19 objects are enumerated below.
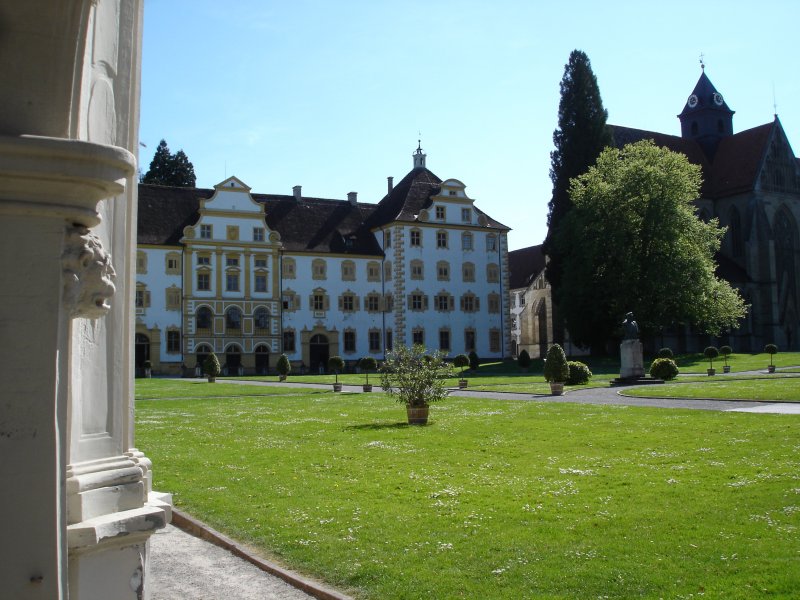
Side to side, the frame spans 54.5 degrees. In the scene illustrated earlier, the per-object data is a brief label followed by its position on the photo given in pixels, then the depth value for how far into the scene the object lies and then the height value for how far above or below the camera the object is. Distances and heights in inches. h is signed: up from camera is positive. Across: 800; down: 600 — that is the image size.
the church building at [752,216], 2792.8 +486.3
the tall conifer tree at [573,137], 2485.2 +682.2
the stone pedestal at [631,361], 1334.9 -23.0
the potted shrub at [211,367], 1753.2 -22.6
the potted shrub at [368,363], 1514.9 -19.3
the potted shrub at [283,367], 1783.8 -26.4
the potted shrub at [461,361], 2038.6 -24.7
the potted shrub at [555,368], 1119.3 -27.1
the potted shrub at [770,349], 1690.3 -9.5
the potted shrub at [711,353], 1705.6 -15.5
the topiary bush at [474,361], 2193.7 -27.6
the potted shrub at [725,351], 1862.3 -14.4
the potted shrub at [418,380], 748.6 -27.3
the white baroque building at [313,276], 2236.7 +245.8
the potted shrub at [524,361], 2121.6 -29.7
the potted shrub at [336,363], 1657.0 -18.4
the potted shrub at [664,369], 1315.2 -37.2
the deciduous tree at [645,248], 2000.5 +264.4
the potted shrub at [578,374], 1339.8 -43.0
